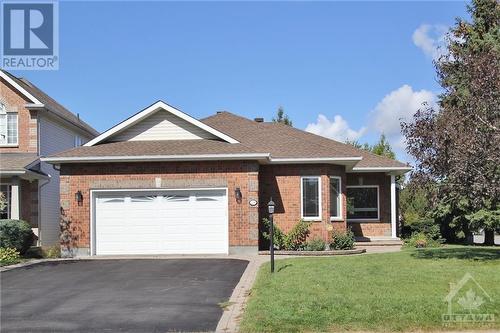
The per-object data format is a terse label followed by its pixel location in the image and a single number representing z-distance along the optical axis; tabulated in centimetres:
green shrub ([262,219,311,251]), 2058
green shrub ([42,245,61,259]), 1991
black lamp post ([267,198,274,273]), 1396
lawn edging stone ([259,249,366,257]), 1928
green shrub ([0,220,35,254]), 1947
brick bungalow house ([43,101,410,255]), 1941
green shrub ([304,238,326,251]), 2025
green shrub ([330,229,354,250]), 2100
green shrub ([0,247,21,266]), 1788
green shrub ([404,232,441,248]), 2298
